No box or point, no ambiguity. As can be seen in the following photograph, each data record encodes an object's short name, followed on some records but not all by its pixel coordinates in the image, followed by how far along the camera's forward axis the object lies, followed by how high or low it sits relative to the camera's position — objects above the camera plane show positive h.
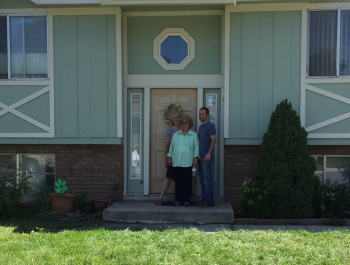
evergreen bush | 7.27 -0.94
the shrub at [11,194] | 7.59 -1.34
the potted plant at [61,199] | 7.47 -1.38
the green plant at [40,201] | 7.67 -1.47
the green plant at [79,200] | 7.94 -1.50
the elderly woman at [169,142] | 7.94 -0.45
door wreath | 8.27 +0.15
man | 7.73 -0.65
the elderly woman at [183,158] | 7.76 -0.71
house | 7.87 +0.68
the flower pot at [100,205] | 8.16 -1.62
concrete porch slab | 7.26 -1.61
